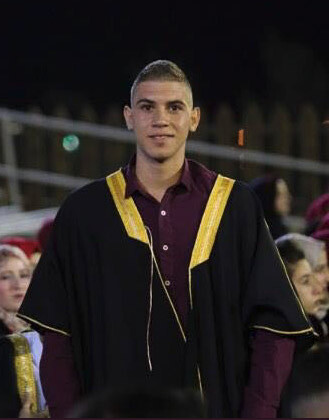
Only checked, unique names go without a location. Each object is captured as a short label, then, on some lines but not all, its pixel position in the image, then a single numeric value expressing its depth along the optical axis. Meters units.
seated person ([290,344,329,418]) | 4.70
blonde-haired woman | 7.07
